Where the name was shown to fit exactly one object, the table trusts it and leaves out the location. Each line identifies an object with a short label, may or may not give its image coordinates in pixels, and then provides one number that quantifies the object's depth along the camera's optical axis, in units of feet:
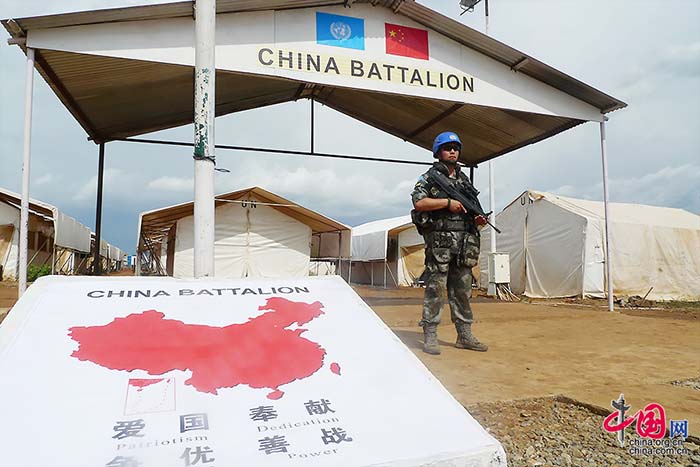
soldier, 11.92
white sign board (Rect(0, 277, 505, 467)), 3.86
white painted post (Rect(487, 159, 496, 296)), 35.76
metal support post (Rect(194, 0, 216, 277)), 8.57
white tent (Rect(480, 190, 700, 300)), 38.34
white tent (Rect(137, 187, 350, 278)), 40.27
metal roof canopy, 15.08
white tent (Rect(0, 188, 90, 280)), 47.73
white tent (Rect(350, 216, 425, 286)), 60.75
